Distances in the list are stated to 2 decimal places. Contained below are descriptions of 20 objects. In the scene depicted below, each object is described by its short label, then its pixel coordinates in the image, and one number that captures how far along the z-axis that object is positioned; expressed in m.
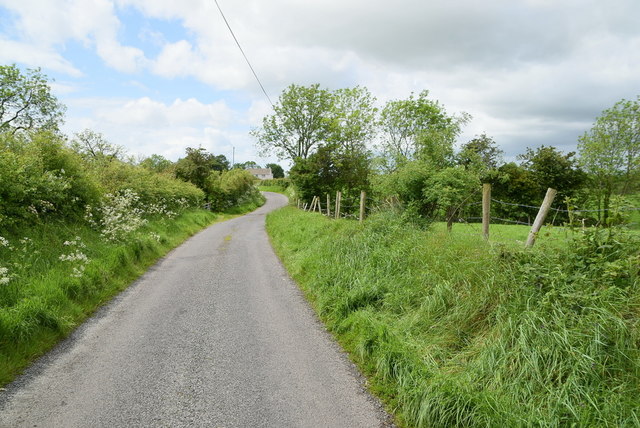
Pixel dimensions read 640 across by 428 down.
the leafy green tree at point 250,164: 134.21
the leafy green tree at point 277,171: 129.59
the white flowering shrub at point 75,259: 6.91
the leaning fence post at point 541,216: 5.32
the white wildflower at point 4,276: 5.27
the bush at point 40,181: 7.94
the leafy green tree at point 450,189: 9.05
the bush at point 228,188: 34.84
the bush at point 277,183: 80.45
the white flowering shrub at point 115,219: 10.45
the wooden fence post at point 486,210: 6.86
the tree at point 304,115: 39.34
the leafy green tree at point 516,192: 31.62
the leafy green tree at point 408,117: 34.44
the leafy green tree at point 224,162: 94.18
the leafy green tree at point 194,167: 31.31
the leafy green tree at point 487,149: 38.72
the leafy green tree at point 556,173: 33.38
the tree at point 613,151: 29.02
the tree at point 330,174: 25.92
